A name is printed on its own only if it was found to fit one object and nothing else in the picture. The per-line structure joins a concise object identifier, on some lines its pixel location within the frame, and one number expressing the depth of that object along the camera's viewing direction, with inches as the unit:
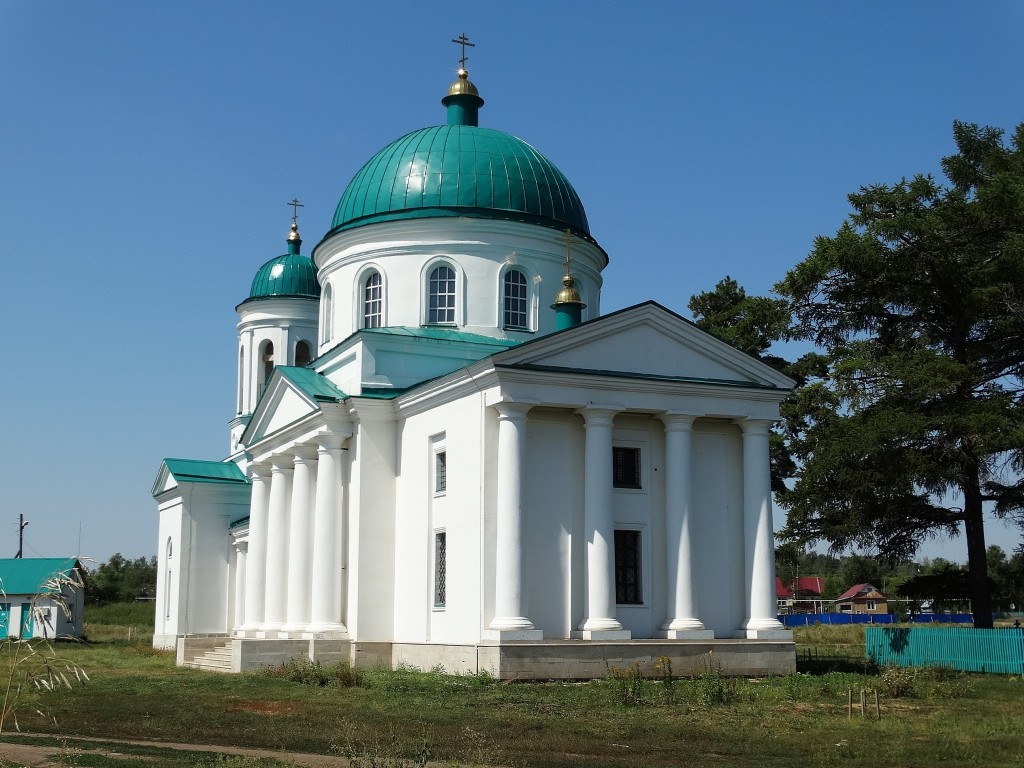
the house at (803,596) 3599.9
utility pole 3095.0
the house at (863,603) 3769.7
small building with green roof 2123.5
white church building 936.3
